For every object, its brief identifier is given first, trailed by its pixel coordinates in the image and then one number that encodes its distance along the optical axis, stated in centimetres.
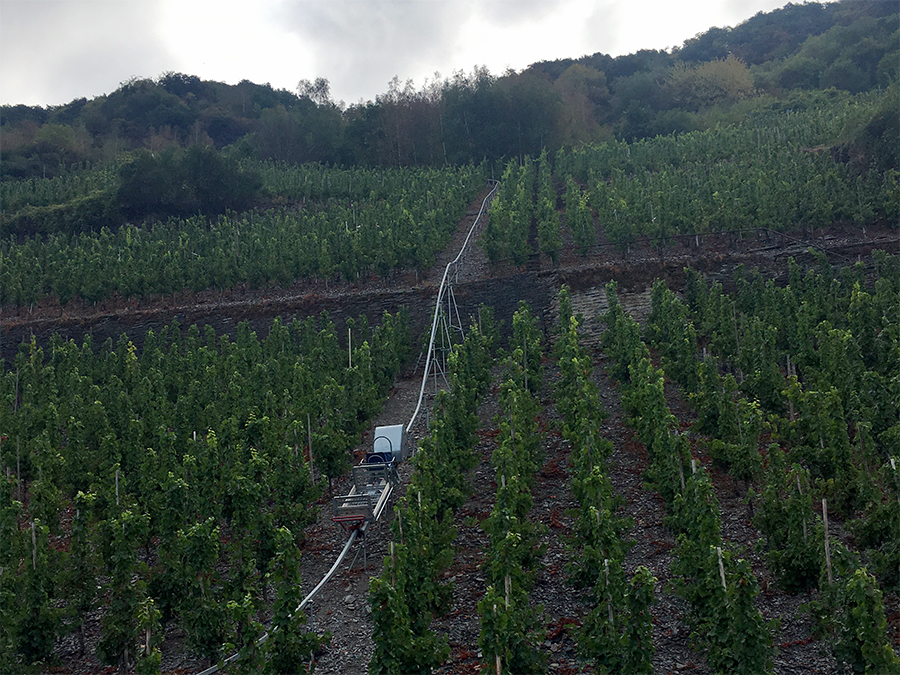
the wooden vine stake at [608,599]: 907
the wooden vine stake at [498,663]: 845
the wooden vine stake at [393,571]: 997
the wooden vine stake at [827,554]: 909
